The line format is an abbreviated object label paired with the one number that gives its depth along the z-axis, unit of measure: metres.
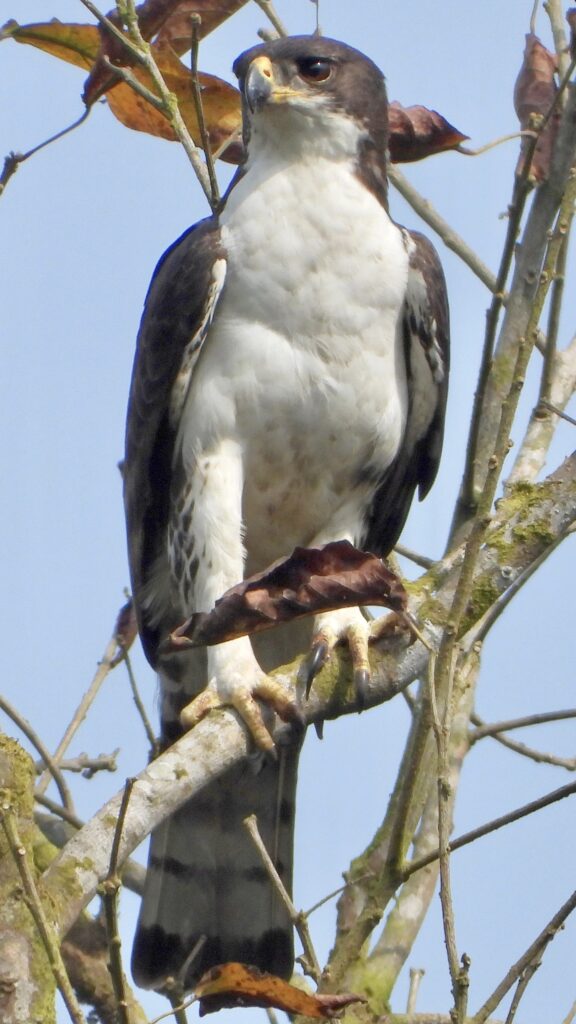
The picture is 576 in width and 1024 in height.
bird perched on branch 9.74
